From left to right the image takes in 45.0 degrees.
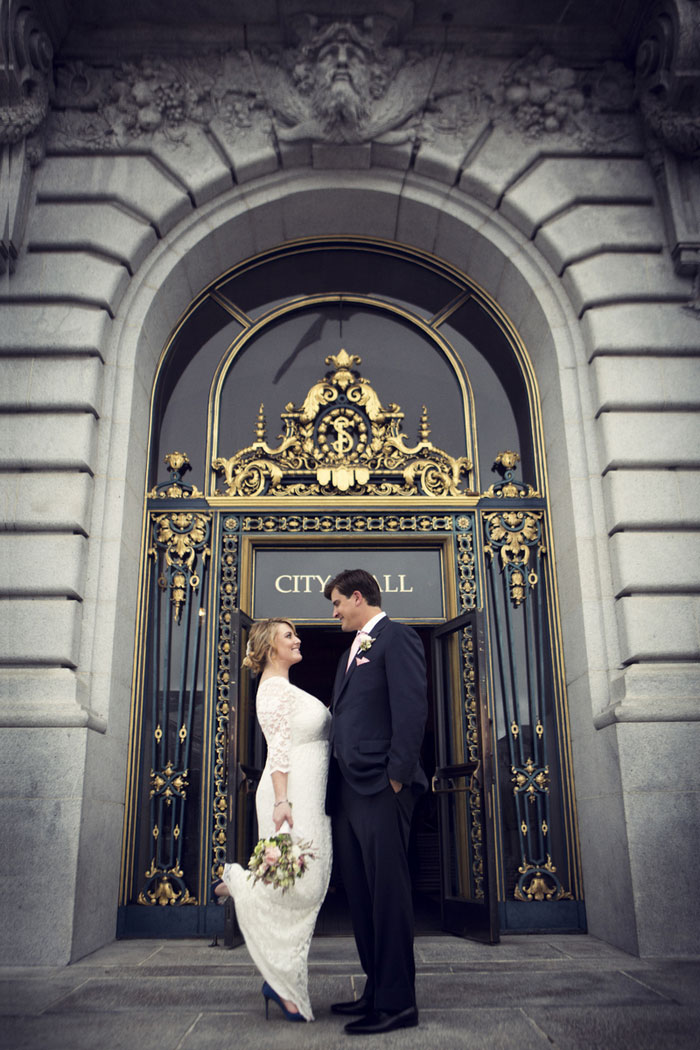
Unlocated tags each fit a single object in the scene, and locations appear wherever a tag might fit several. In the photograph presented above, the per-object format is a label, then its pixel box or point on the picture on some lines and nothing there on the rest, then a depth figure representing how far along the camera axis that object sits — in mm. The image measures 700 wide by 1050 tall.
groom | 4160
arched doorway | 7441
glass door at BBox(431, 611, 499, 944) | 6906
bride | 4285
